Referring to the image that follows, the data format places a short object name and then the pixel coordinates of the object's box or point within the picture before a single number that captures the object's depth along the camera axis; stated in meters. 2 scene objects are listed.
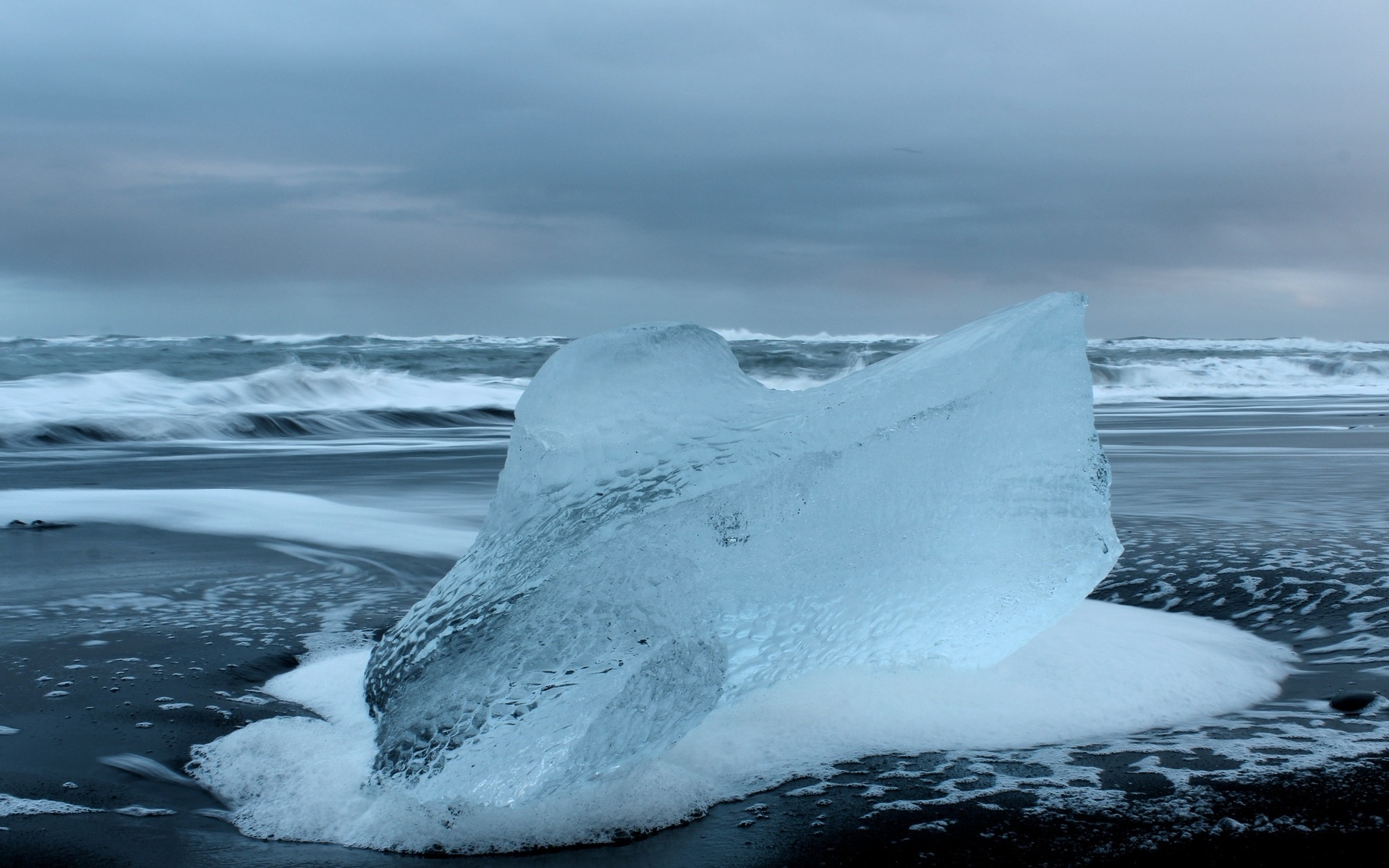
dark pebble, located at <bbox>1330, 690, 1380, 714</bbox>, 2.60
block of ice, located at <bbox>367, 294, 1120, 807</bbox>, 2.08
